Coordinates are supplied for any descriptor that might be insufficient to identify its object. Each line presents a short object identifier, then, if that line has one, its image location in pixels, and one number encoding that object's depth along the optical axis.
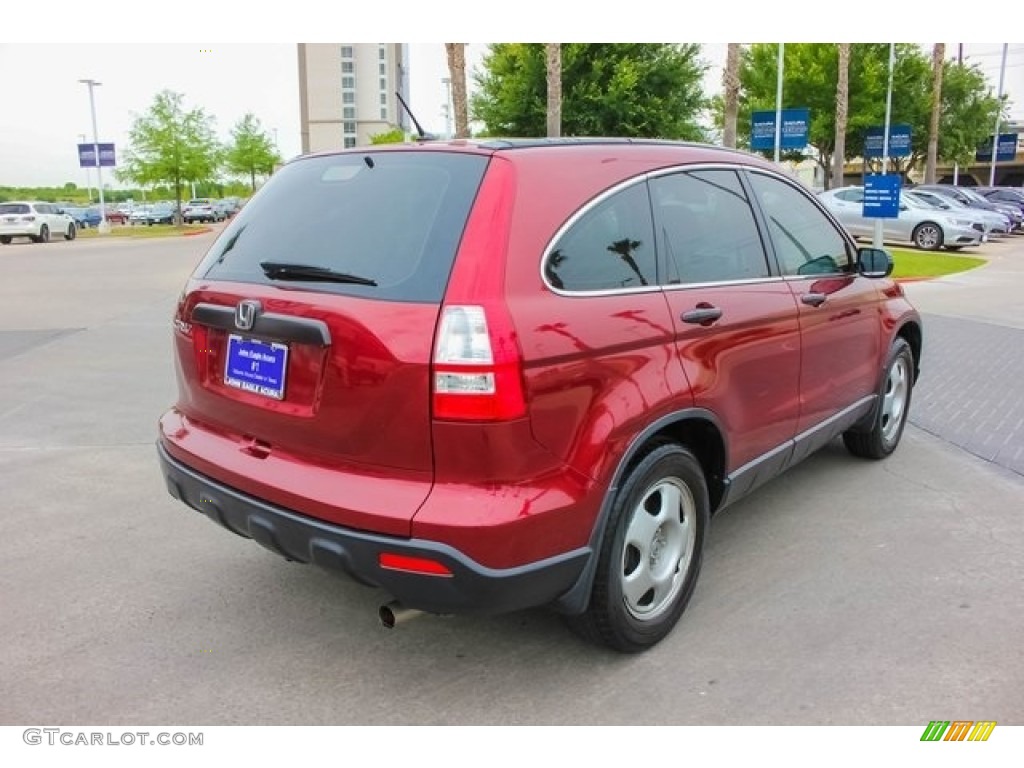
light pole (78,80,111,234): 41.06
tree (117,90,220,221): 45.25
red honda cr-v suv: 2.51
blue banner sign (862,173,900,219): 13.91
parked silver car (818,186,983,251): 21.70
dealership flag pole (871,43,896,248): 15.03
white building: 122.50
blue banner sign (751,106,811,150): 19.34
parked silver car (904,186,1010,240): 23.15
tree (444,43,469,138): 20.02
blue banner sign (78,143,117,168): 43.38
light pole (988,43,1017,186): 47.77
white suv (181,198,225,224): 51.88
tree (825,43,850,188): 27.11
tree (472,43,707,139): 26.36
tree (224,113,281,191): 67.38
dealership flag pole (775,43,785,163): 18.61
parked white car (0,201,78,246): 31.77
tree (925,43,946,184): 35.12
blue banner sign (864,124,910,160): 30.49
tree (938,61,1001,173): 42.38
